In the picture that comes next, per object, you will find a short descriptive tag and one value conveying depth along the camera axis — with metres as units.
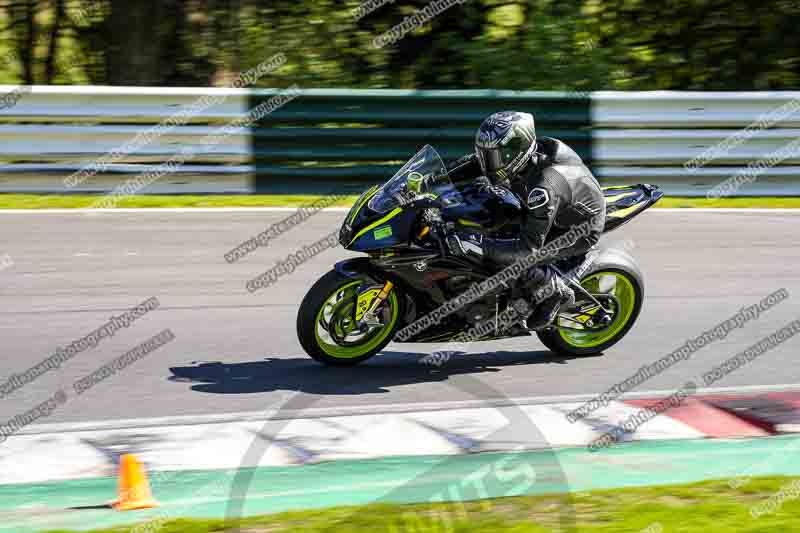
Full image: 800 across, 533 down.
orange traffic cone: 11.02
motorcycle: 14.84
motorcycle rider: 14.88
